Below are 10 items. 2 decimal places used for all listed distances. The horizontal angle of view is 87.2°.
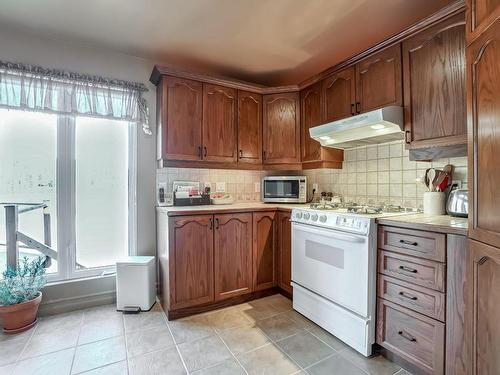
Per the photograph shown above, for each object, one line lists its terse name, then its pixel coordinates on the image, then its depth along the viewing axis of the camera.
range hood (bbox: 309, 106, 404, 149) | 1.85
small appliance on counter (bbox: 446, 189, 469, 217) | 1.68
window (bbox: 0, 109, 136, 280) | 2.26
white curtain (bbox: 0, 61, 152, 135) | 2.14
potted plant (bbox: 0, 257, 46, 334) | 1.94
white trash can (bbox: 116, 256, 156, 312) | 2.29
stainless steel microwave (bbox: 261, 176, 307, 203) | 2.89
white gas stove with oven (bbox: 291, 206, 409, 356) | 1.71
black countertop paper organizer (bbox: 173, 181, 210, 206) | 2.66
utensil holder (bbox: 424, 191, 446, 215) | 1.86
